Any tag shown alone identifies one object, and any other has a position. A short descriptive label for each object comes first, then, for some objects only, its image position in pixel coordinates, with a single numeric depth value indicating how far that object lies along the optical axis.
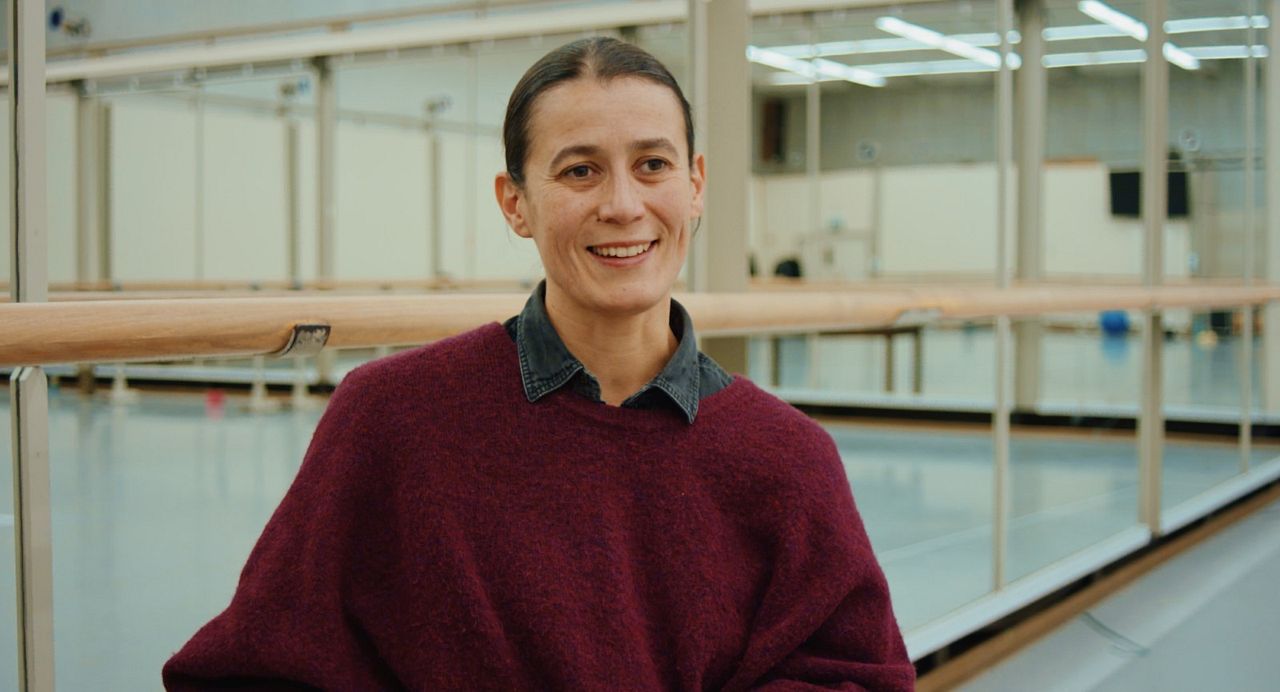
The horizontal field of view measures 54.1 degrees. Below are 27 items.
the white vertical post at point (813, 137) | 9.52
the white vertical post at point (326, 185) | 4.98
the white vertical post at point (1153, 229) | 4.43
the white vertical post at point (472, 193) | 4.72
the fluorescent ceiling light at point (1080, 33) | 8.81
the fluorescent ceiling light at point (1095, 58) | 9.27
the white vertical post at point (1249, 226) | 5.95
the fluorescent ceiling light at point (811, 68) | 9.59
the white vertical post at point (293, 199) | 4.72
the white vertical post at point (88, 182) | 2.04
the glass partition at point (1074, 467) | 4.38
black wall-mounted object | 11.16
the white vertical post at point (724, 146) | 2.41
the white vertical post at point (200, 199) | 3.11
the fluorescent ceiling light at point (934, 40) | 10.34
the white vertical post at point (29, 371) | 1.33
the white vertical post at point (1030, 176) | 8.40
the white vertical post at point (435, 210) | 7.04
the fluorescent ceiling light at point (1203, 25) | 8.45
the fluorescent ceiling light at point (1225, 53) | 6.89
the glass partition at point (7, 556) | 1.36
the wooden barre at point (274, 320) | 1.09
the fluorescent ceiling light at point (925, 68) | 12.03
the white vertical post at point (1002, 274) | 3.33
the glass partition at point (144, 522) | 2.02
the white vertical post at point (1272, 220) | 7.03
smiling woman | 1.16
